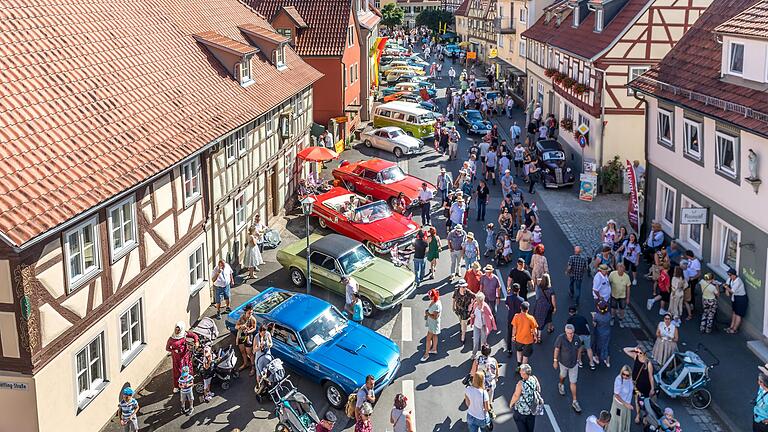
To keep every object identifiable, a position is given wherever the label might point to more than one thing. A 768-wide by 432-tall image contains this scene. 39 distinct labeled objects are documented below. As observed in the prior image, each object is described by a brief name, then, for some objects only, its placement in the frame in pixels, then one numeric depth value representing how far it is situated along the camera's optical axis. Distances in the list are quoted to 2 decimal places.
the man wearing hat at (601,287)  18.11
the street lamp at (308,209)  20.15
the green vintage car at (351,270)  19.78
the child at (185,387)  14.98
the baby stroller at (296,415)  13.76
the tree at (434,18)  119.94
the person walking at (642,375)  14.12
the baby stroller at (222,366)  15.96
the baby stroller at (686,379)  15.18
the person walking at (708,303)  18.30
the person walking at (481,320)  17.09
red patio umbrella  29.23
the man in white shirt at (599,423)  12.17
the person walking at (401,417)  13.32
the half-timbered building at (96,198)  12.22
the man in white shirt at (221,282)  19.52
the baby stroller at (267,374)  15.30
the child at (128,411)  13.77
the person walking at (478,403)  13.48
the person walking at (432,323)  17.42
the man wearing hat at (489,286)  18.67
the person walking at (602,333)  16.41
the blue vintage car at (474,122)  43.84
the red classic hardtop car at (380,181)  29.36
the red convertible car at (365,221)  24.14
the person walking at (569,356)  14.87
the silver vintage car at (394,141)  38.56
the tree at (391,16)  126.88
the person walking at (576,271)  19.87
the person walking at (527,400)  13.34
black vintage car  32.06
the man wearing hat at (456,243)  21.78
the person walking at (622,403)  13.61
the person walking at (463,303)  17.98
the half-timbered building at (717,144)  17.69
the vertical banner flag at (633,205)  23.61
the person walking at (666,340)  15.81
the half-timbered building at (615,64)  31.05
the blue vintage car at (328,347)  15.57
